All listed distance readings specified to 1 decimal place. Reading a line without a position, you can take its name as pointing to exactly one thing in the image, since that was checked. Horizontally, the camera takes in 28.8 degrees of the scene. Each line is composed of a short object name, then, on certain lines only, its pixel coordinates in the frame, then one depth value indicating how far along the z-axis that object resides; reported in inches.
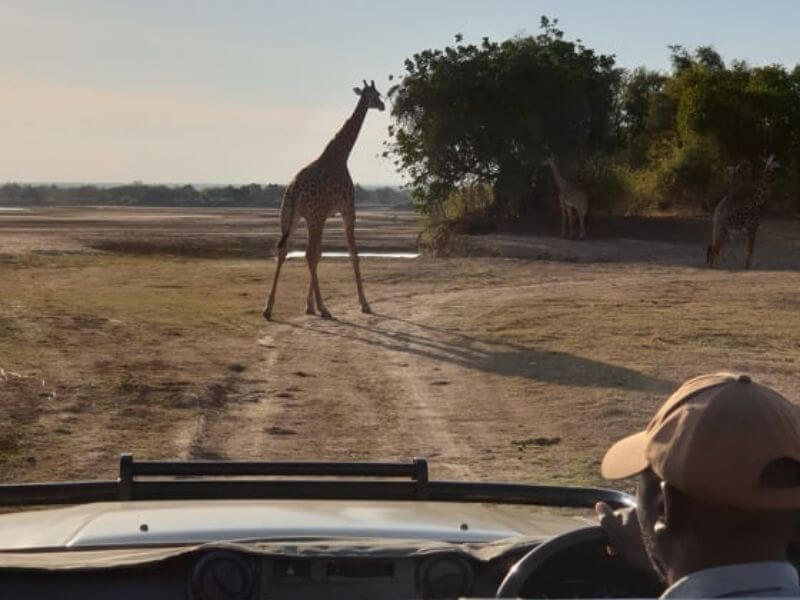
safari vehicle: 109.0
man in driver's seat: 89.3
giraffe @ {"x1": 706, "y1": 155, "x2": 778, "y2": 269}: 1003.3
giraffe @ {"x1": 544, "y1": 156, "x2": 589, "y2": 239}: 1180.5
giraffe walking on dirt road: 678.5
